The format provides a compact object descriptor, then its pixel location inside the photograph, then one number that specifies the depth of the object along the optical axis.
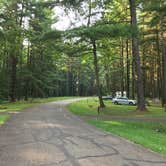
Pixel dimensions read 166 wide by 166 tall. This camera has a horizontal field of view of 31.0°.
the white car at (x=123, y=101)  44.44
